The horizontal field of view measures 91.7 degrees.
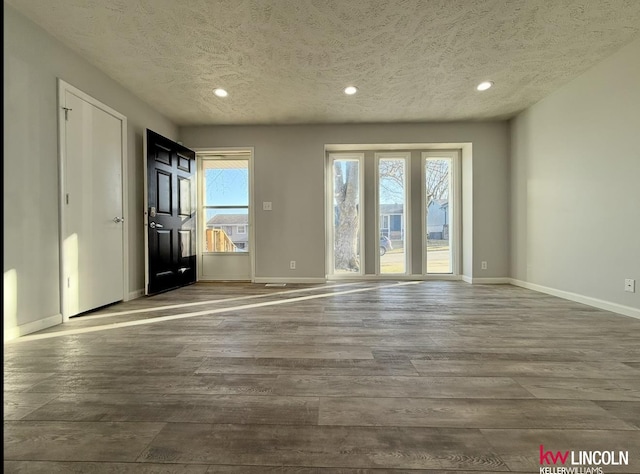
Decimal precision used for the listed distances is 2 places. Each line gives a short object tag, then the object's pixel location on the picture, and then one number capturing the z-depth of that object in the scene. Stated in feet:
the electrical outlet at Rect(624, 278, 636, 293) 9.04
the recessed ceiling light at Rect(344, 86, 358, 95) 11.62
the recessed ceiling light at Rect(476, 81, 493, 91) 11.31
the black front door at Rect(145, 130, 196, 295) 12.49
